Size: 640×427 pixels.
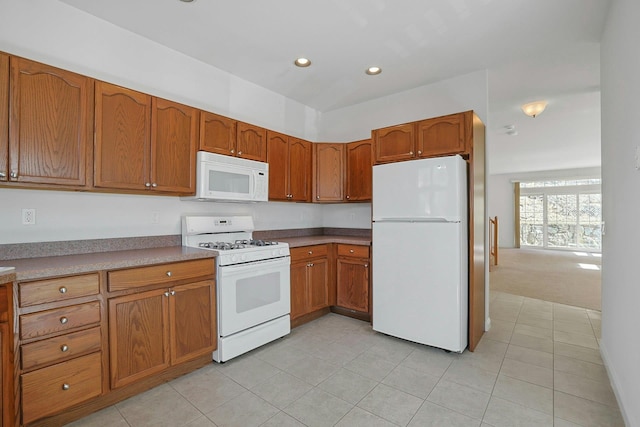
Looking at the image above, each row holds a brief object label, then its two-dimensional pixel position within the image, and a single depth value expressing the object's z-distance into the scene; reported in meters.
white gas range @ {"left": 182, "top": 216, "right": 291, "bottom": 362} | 2.41
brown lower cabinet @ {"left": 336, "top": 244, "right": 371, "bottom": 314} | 3.28
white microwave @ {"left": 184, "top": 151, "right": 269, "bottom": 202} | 2.64
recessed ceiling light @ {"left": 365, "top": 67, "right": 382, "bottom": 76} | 3.09
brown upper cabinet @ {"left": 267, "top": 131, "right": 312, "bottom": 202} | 3.31
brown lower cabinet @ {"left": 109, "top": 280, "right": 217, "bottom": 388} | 1.90
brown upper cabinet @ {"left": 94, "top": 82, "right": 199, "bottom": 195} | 2.11
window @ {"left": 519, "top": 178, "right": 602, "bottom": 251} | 8.94
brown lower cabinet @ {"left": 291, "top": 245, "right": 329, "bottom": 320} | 3.10
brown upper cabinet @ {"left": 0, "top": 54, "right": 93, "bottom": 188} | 1.73
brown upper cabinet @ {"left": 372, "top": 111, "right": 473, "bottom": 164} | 2.65
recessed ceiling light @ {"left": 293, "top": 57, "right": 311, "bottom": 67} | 2.94
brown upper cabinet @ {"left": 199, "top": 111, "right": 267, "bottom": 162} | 2.70
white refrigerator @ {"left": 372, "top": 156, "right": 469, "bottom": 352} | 2.51
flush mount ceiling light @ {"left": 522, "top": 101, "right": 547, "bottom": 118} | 3.88
